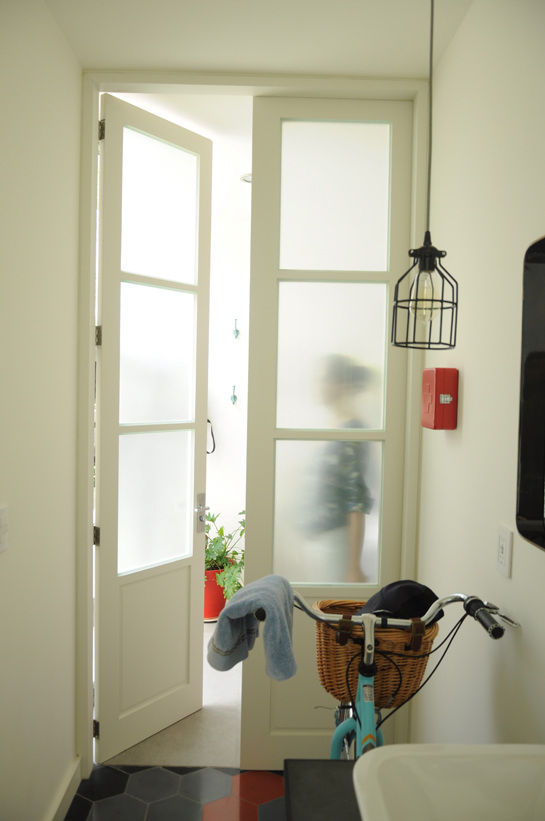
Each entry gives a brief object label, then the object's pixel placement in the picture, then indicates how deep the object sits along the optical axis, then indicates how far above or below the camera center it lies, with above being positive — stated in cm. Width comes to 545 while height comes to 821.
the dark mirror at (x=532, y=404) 136 -2
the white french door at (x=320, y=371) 248 +8
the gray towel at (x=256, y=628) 152 -57
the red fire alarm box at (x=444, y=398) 200 -1
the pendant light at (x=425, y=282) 134 +23
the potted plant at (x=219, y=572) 406 -116
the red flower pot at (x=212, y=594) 417 -131
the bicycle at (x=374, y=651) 160 -65
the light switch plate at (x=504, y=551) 156 -38
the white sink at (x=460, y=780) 106 -64
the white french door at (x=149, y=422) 255 -14
